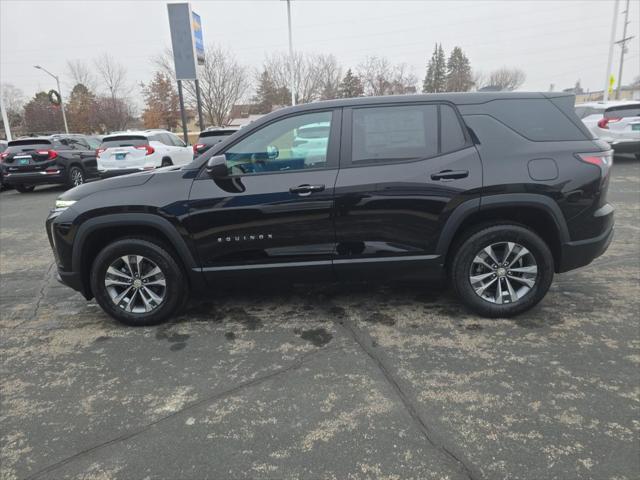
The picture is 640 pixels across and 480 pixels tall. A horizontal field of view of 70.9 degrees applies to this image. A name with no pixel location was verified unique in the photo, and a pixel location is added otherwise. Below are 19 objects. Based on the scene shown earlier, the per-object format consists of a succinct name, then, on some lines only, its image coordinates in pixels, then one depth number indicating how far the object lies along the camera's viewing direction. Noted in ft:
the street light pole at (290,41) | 96.94
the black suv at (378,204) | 11.46
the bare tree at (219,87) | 122.42
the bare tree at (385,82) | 139.14
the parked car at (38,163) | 41.47
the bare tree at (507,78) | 190.94
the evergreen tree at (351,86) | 151.53
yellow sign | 98.02
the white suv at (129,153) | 39.86
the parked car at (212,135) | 45.52
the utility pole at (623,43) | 112.89
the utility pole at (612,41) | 94.70
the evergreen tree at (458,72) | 174.64
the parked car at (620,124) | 39.99
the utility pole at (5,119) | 88.97
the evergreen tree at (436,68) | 227.79
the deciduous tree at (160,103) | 181.37
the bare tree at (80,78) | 187.42
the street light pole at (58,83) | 122.60
